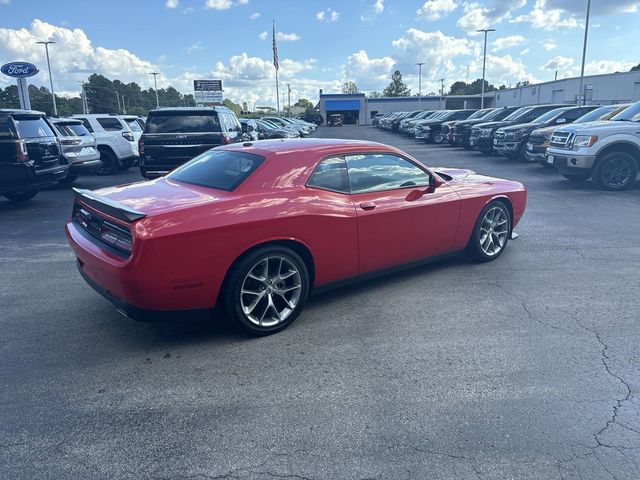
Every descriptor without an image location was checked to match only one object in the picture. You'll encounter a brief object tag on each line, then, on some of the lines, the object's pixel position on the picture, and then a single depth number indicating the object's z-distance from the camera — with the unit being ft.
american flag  136.05
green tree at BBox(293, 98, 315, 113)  490.49
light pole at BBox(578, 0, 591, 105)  92.43
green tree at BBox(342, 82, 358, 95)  501.15
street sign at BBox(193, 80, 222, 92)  163.73
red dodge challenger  11.62
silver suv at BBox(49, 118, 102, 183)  39.68
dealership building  122.47
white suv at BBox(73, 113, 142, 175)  48.44
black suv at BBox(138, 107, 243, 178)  35.58
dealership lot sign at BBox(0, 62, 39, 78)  67.56
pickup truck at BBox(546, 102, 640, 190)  33.86
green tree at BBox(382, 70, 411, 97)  419.72
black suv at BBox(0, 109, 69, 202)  28.96
